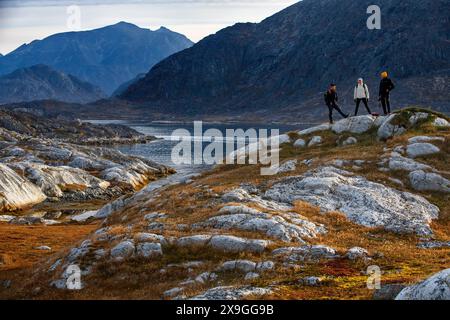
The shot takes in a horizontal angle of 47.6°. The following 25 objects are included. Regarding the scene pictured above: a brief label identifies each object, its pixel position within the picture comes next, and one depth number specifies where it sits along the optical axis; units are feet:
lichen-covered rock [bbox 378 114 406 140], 166.20
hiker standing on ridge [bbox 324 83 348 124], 161.53
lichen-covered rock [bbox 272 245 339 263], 86.17
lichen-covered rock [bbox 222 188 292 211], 116.91
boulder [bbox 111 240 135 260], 91.83
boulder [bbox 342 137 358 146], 170.50
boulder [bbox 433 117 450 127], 169.42
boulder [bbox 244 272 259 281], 78.22
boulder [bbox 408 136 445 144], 153.28
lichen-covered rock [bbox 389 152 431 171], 139.33
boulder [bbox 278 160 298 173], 148.89
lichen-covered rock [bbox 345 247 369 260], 86.17
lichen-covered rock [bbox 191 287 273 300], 66.52
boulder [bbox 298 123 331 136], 186.70
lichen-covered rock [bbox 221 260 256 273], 83.05
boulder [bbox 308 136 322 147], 176.86
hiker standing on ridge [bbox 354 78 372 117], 160.04
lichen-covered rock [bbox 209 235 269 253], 91.15
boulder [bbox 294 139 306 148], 179.63
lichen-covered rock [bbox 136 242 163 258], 91.68
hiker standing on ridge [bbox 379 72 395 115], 154.20
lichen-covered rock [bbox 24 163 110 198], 316.19
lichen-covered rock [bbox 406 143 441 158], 146.92
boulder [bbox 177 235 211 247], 93.81
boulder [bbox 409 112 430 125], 170.40
